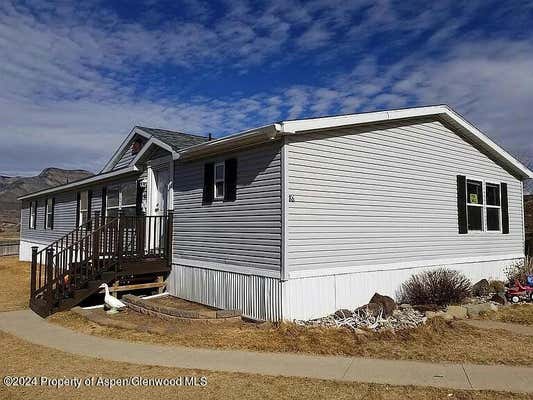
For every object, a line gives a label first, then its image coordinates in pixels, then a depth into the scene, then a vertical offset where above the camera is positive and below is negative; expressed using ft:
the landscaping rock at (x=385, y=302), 29.63 -5.24
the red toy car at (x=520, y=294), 35.82 -5.52
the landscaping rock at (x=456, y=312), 29.83 -5.77
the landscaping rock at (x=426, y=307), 31.09 -5.73
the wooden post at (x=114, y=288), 34.87 -4.98
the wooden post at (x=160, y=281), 37.68 -4.80
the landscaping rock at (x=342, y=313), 28.81 -5.68
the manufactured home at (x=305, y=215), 28.22 +0.44
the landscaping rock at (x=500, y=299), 34.94 -5.82
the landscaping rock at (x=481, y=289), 38.22 -5.48
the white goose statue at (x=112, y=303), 31.87 -5.57
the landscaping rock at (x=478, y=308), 30.53 -5.76
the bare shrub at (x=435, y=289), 32.89 -4.80
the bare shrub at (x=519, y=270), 42.57 -4.61
